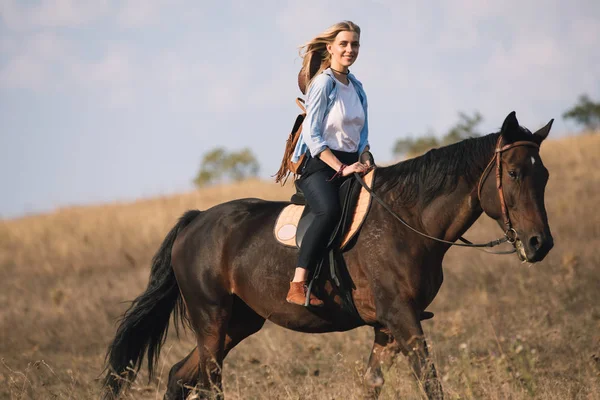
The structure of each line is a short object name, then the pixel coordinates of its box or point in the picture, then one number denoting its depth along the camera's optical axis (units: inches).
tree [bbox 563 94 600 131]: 3102.9
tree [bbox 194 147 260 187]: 3777.1
